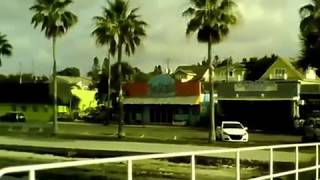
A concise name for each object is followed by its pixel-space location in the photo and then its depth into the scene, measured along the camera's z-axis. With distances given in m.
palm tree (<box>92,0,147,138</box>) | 54.44
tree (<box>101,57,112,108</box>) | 107.53
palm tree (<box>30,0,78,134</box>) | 60.66
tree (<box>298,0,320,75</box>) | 41.00
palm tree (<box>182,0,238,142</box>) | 47.53
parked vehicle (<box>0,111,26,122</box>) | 90.19
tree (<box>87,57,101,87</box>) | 127.78
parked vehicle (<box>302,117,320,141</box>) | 43.63
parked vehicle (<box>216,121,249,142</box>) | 47.19
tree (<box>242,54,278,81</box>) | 126.56
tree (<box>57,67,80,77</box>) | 195.38
